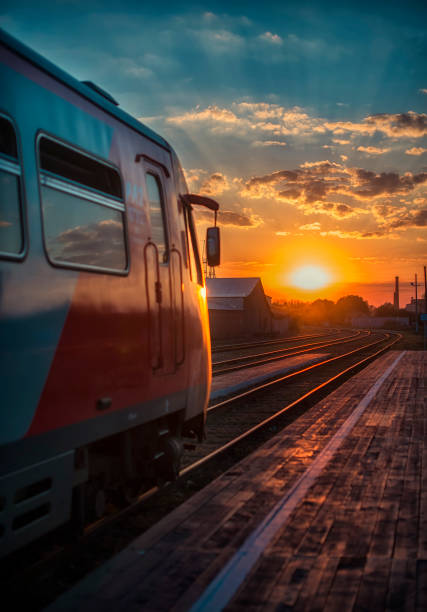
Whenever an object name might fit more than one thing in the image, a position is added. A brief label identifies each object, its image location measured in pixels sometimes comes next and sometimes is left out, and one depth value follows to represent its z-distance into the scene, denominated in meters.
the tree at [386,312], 130.10
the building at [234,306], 61.03
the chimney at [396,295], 138.50
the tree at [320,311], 132.05
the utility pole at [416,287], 92.81
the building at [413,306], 125.38
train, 3.43
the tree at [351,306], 158.98
